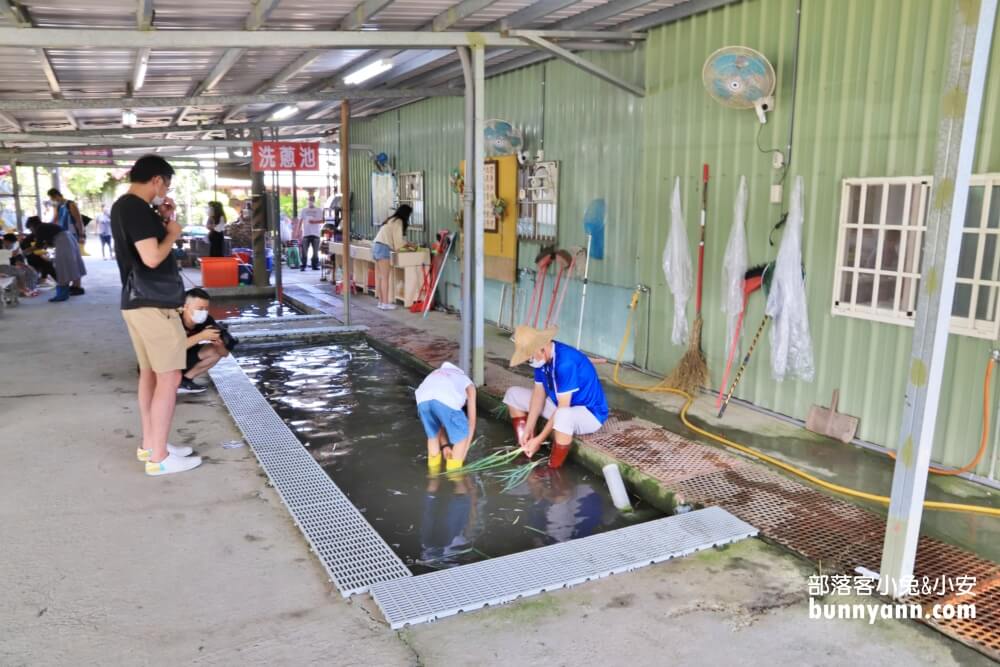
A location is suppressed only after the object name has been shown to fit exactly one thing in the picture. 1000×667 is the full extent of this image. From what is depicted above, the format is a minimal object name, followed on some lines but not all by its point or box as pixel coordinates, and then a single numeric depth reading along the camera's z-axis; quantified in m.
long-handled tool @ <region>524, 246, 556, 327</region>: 8.41
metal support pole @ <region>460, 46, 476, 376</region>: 6.25
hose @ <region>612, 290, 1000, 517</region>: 4.04
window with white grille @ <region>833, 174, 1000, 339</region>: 4.30
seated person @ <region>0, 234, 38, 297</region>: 12.27
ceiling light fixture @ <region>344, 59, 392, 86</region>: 8.36
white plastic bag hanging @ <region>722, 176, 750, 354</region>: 5.85
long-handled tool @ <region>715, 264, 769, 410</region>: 5.70
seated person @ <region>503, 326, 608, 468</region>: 4.77
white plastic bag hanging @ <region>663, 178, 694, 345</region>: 6.50
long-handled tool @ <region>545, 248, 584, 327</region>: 8.16
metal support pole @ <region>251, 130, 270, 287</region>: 12.87
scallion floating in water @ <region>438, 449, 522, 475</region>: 5.16
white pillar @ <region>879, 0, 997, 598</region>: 2.70
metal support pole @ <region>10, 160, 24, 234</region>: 17.97
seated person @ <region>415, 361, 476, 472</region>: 4.82
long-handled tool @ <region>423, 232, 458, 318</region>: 10.96
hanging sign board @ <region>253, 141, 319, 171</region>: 10.51
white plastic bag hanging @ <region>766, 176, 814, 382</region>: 5.38
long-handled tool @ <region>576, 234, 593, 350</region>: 7.93
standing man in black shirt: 4.26
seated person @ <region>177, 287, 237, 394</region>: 5.70
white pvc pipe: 4.50
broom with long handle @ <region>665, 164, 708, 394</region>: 6.35
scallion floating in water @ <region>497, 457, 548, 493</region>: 4.88
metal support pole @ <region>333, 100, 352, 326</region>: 9.06
